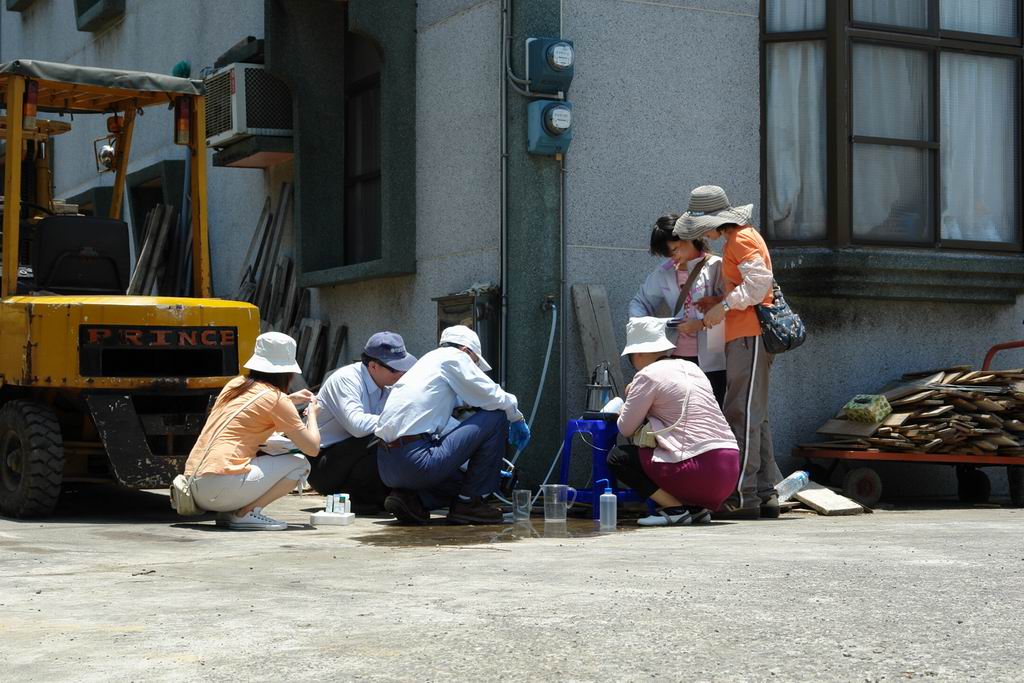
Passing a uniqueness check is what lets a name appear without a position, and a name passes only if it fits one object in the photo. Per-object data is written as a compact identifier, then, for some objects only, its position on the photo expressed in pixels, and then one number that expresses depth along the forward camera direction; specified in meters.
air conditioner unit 14.57
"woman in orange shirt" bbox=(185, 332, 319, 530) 9.24
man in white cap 9.49
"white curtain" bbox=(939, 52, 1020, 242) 12.33
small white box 9.66
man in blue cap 10.33
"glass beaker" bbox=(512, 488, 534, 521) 9.66
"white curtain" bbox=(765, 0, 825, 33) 11.95
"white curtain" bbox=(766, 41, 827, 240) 11.91
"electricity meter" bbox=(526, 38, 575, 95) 10.97
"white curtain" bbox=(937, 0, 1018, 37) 12.30
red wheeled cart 10.80
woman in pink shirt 9.33
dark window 14.24
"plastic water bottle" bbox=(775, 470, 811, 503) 10.55
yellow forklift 9.91
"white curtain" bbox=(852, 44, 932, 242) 11.98
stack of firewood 10.77
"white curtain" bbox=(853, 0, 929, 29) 11.98
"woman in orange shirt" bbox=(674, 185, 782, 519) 9.88
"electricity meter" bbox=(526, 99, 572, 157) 10.97
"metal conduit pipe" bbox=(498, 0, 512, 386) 11.34
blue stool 9.91
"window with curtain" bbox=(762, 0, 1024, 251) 11.89
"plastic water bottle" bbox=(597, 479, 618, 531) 9.23
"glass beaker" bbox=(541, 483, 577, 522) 9.16
